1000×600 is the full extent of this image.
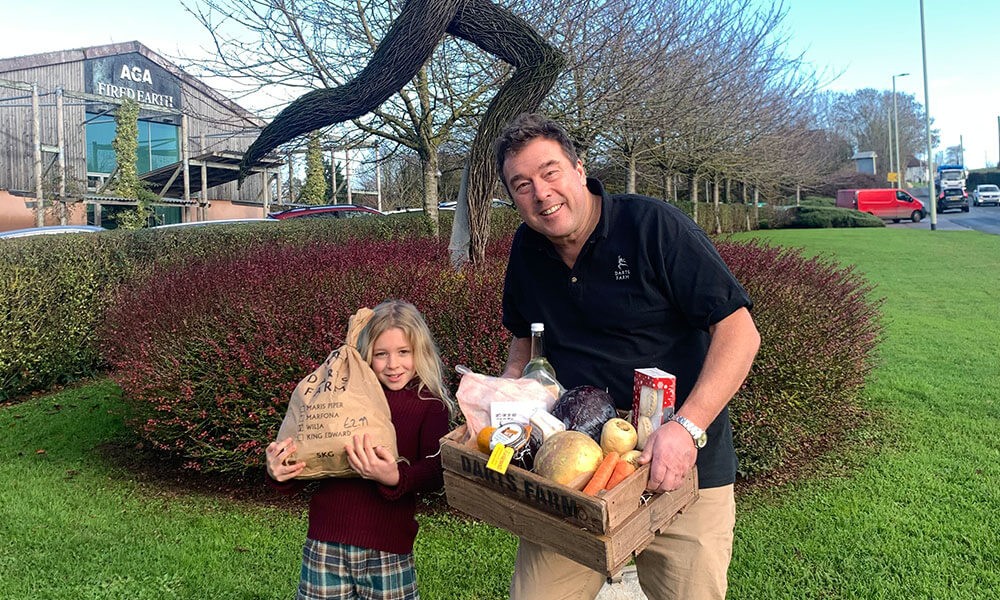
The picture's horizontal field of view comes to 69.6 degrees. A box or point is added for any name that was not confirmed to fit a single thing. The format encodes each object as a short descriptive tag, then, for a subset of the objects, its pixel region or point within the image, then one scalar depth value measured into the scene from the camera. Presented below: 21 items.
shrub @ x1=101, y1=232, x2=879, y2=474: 4.41
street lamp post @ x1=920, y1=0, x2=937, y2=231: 35.06
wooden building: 24.41
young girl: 2.33
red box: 1.78
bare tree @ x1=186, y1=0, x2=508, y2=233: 10.00
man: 1.89
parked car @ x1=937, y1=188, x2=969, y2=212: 53.09
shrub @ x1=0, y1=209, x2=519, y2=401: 7.46
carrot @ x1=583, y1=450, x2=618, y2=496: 1.59
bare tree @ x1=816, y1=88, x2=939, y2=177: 73.88
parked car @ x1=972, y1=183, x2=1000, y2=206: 57.44
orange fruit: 1.82
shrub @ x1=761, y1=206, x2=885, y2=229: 39.75
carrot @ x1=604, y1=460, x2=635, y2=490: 1.62
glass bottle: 2.05
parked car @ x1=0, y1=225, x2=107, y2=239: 13.60
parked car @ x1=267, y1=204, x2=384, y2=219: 23.30
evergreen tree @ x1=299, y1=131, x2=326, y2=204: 37.06
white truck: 59.38
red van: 45.72
